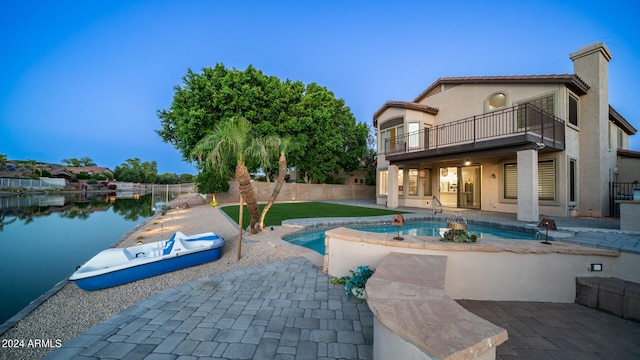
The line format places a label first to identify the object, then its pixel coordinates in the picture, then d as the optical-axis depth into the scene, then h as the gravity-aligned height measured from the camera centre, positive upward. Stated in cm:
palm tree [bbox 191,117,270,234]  679 +108
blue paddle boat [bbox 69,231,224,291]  395 -151
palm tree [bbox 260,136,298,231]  796 +124
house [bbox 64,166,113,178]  6028 +359
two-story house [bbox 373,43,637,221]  990 +200
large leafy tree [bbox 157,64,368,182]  1623 +553
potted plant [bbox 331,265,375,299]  334 -143
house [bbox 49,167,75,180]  4703 +179
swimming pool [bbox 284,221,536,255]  771 -175
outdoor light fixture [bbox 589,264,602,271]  344 -118
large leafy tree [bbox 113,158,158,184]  5938 +314
